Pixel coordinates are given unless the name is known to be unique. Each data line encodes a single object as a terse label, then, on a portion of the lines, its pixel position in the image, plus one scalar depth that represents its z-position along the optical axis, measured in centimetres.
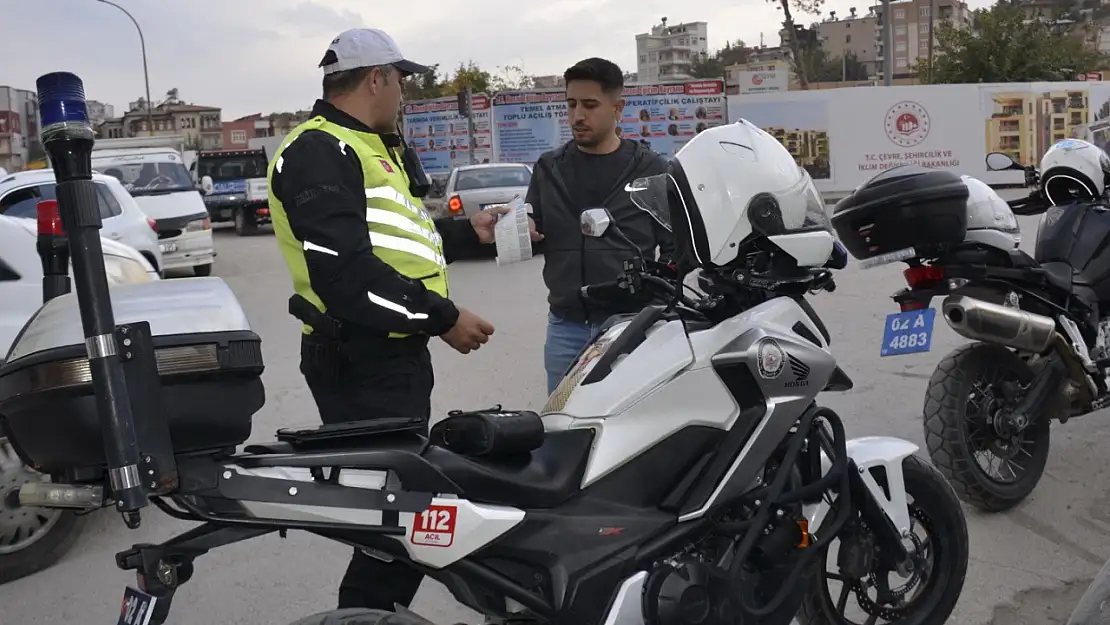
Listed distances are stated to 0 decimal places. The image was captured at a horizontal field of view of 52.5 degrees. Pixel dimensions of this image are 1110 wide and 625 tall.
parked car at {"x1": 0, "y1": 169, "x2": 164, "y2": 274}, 1131
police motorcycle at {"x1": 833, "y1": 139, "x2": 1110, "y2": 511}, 442
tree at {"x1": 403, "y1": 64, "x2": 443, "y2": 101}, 5341
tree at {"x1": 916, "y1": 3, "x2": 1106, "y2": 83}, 3728
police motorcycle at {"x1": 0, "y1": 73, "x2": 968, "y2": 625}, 224
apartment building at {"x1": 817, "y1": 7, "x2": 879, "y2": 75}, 11982
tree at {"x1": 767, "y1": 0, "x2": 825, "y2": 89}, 4334
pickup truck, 2461
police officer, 289
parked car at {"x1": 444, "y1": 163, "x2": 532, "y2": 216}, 1634
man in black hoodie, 433
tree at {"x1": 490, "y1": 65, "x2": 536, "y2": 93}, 5597
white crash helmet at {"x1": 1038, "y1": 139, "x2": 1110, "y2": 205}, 529
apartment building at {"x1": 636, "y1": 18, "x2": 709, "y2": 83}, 13812
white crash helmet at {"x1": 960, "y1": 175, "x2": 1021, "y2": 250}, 466
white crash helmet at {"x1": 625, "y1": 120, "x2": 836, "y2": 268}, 301
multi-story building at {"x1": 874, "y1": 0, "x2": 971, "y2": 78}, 11906
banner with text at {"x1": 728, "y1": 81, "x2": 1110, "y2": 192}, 2394
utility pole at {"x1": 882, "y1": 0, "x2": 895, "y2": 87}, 2902
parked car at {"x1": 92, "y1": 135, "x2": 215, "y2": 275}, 1412
